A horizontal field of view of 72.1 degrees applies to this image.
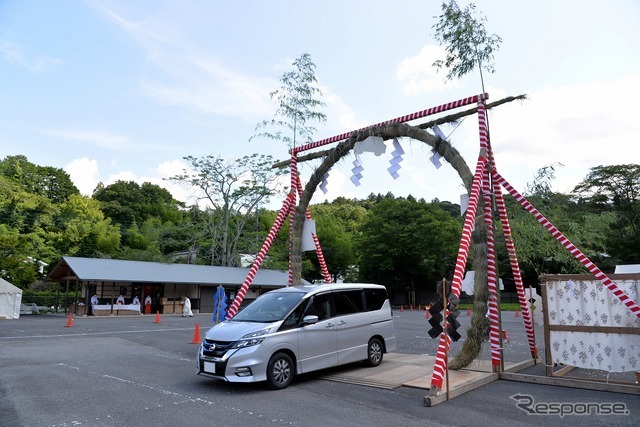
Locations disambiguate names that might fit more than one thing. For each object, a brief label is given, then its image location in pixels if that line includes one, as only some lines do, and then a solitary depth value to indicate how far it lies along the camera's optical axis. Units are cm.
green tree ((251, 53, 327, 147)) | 1478
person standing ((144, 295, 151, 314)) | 3203
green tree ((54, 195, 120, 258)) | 3938
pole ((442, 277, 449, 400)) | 673
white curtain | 697
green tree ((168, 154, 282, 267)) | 4025
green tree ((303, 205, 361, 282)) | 5581
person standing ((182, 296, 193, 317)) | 2898
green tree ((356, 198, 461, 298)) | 4353
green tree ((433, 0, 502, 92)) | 1023
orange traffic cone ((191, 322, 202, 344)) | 1405
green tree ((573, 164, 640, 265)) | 3696
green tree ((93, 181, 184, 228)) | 5706
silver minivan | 725
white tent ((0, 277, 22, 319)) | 2527
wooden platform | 736
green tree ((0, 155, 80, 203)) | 4659
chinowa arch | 711
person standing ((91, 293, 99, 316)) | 2848
